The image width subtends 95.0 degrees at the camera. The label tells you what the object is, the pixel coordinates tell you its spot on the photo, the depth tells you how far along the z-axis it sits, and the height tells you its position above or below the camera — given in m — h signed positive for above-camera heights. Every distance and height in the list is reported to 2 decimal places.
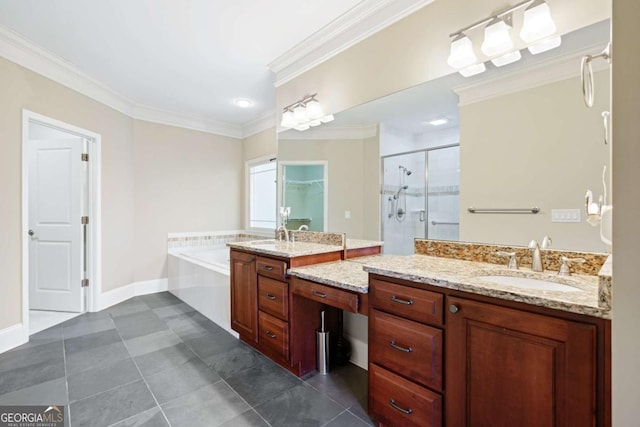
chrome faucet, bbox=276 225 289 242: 2.86 -0.19
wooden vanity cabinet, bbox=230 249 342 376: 2.01 -0.69
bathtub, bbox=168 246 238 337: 2.85 -0.77
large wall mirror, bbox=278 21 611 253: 1.33 +0.33
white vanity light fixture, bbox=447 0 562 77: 1.39 +0.89
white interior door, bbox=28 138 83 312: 3.27 -0.13
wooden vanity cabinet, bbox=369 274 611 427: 0.94 -0.57
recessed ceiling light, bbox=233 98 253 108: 3.71 +1.42
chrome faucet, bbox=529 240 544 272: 1.39 -0.22
